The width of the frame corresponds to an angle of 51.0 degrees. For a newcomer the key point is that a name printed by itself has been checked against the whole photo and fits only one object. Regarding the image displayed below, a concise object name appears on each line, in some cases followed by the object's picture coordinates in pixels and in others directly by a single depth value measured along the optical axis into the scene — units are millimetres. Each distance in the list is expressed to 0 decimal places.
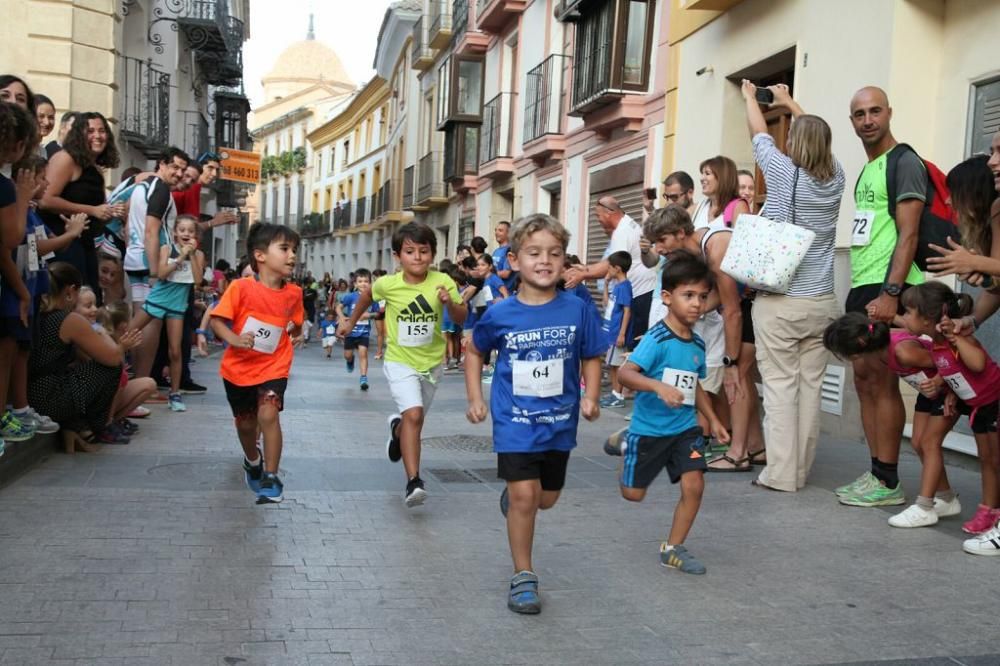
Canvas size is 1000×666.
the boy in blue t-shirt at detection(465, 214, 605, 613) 4336
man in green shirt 5824
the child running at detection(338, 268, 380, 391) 13234
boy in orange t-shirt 5926
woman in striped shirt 6281
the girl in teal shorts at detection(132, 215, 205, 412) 9359
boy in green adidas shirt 6105
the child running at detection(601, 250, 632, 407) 10732
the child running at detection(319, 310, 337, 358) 19000
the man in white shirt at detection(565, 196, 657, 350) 9883
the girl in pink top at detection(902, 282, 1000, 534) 5250
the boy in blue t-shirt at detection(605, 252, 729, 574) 4801
